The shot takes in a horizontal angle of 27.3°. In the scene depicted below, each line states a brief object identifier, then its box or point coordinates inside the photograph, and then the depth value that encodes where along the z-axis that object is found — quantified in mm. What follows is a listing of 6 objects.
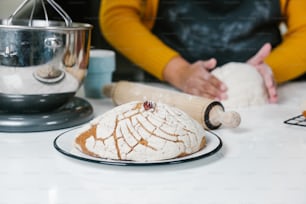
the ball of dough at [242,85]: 1256
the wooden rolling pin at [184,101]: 1039
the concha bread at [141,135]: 868
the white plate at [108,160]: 858
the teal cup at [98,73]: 1298
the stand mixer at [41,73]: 1005
